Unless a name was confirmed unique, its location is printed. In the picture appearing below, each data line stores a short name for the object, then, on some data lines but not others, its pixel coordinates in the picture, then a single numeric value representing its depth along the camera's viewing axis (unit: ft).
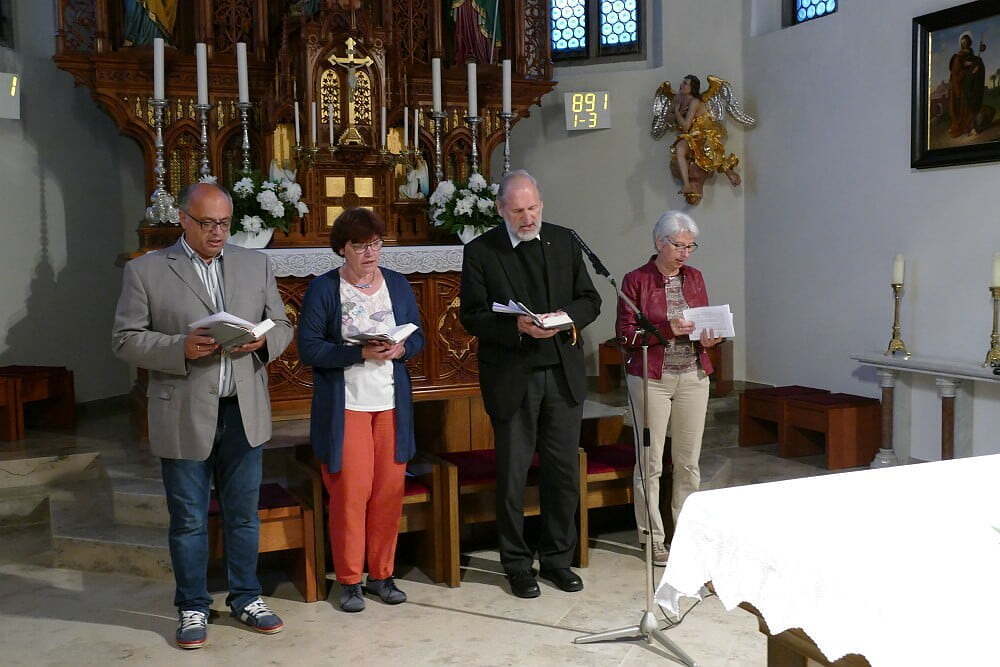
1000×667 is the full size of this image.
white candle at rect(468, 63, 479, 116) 23.20
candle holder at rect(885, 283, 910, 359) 21.75
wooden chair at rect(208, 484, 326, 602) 14.80
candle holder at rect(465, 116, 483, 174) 23.72
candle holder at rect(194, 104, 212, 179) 21.99
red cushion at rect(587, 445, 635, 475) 16.88
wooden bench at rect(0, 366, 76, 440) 21.20
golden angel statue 26.63
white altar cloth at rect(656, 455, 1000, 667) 6.61
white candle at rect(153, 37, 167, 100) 20.57
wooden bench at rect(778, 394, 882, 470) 21.65
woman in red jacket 15.62
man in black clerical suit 14.60
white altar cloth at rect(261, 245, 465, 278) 21.45
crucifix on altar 23.22
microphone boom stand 12.35
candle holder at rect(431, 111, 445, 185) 24.43
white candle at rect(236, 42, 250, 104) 21.80
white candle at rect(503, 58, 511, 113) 23.57
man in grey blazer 12.76
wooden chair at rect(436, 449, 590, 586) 16.08
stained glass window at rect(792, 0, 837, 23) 25.34
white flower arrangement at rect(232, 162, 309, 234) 21.33
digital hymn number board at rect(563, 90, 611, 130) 27.30
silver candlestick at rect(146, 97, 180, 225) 21.68
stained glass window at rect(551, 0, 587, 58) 28.99
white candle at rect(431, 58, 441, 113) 23.11
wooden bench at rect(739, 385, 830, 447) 22.94
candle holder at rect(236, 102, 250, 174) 22.44
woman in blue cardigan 13.99
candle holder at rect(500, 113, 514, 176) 24.33
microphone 12.12
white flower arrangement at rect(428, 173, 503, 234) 22.62
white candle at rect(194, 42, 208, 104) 21.12
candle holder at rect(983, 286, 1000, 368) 19.49
